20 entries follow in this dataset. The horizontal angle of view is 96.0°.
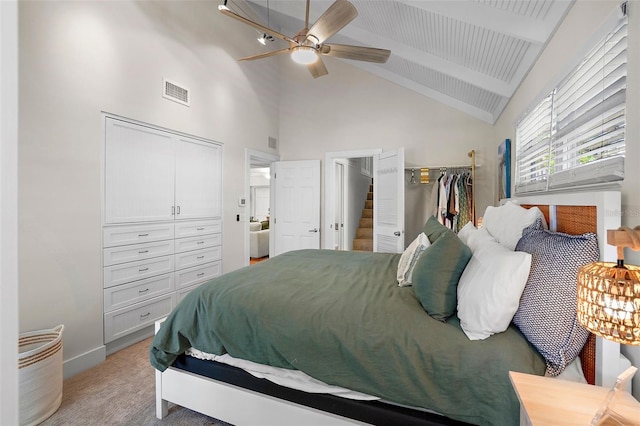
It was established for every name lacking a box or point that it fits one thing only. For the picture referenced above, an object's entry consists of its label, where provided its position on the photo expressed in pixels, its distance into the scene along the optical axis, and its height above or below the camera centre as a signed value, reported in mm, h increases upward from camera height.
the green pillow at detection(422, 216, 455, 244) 1817 -130
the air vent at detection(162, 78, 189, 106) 2963 +1251
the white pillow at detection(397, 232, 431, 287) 1751 -320
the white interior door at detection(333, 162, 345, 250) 4836 +0
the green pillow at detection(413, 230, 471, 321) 1291 -306
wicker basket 1624 -999
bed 1076 -603
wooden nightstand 764 -551
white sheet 1290 -807
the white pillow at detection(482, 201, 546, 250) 1493 -68
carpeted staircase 5582 -411
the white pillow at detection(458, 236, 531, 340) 1117 -340
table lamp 699 -233
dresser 2486 -114
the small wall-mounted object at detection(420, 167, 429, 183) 3846 +473
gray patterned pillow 1030 -343
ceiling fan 2041 +1388
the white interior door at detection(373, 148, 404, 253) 3604 +113
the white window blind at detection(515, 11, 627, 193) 1124 +435
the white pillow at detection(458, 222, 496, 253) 1650 -161
